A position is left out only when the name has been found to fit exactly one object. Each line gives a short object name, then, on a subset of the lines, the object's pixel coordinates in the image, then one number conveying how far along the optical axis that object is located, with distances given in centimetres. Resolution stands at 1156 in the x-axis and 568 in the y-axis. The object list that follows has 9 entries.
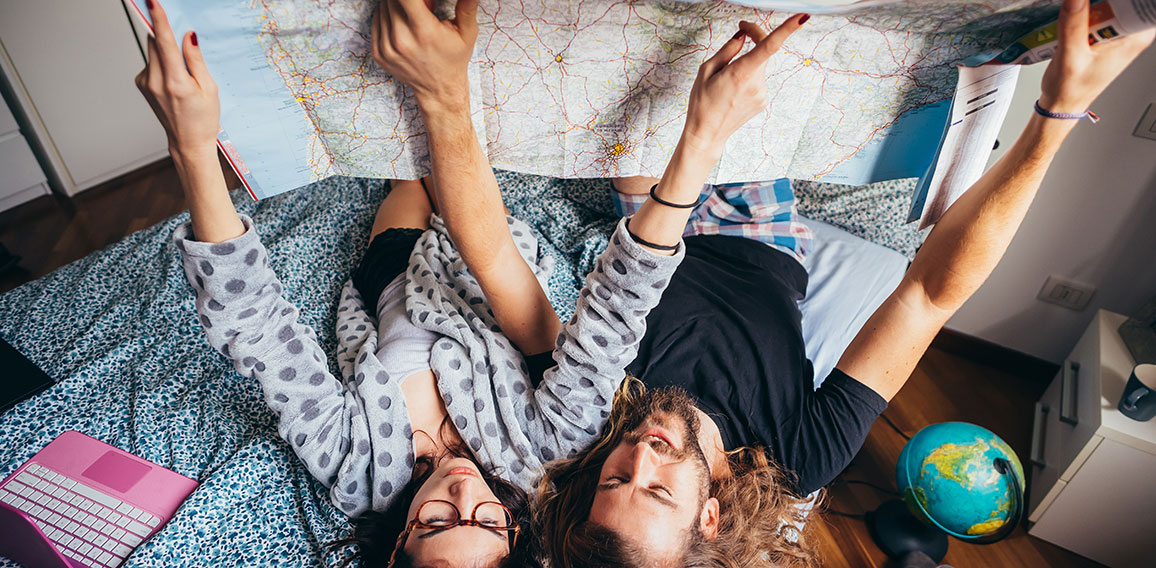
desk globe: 140
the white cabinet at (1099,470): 142
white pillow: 151
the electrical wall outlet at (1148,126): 152
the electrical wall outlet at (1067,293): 181
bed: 107
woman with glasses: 87
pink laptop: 96
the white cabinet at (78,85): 252
